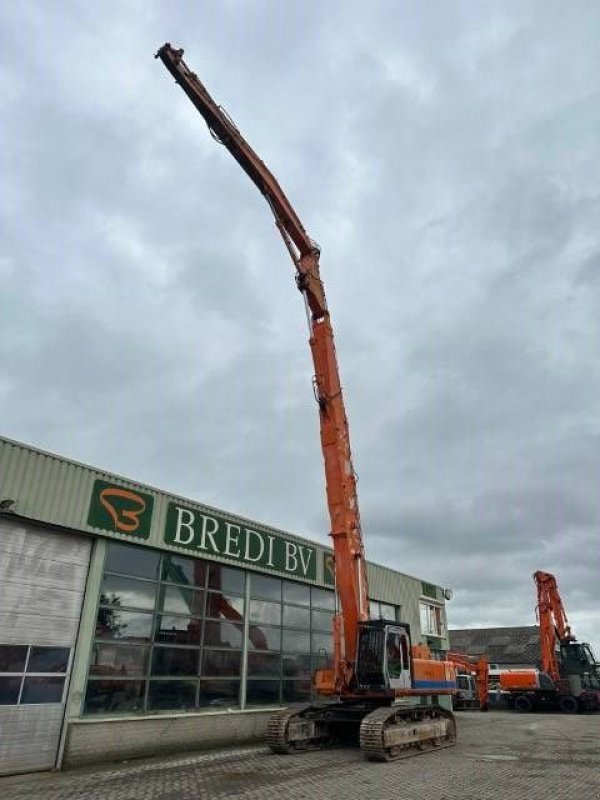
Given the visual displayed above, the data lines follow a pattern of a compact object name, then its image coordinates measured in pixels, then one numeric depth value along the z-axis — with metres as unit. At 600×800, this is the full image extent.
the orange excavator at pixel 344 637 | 15.25
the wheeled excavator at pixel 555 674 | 32.62
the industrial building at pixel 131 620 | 13.50
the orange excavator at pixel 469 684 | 34.91
